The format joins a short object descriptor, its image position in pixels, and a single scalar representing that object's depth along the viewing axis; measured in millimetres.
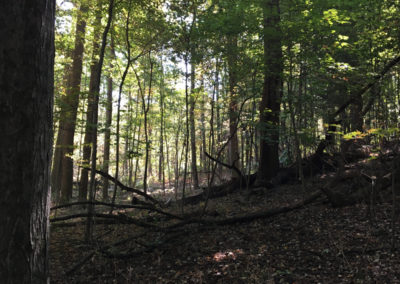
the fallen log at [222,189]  9266
